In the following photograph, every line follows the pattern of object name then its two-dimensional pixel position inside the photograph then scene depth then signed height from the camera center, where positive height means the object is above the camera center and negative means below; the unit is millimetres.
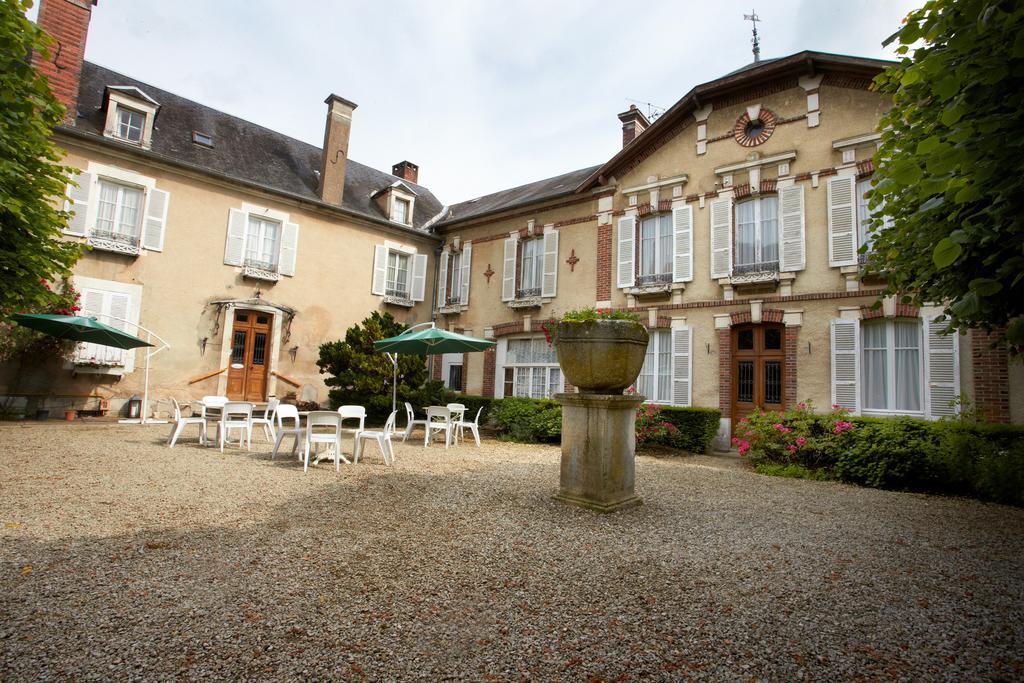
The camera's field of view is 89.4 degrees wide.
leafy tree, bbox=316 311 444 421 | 10578 +309
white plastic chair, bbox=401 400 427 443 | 8358 -549
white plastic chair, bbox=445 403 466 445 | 8867 -441
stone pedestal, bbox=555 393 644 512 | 4324 -450
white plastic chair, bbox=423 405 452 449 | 8203 -544
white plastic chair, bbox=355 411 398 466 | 6324 -718
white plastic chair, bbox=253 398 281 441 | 7634 -672
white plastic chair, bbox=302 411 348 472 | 5865 -513
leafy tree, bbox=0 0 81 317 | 4254 +1942
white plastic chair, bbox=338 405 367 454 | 6118 -337
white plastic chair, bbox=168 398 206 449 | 7018 -613
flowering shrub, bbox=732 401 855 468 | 6785 -425
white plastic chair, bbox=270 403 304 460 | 6291 -576
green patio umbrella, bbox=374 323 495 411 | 8297 +744
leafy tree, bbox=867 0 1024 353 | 2061 +1241
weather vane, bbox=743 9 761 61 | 11648 +8214
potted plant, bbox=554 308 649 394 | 4383 +377
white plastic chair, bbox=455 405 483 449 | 8502 -585
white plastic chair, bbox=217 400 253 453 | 6895 -539
